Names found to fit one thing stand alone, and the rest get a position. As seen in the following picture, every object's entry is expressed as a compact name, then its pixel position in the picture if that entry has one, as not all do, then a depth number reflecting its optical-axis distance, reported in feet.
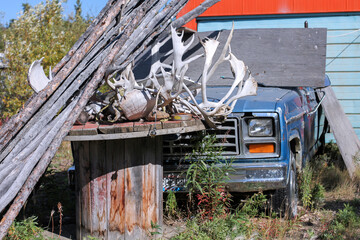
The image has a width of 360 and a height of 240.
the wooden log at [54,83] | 13.37
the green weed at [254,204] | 15.83
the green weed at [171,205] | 15.99
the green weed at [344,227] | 14.75
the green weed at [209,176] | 15.12
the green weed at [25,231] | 13.67
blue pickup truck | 15.57
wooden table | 13.52
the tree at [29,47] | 31.73
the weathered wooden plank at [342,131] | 22.52
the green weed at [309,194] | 18.02
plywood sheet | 19.80
